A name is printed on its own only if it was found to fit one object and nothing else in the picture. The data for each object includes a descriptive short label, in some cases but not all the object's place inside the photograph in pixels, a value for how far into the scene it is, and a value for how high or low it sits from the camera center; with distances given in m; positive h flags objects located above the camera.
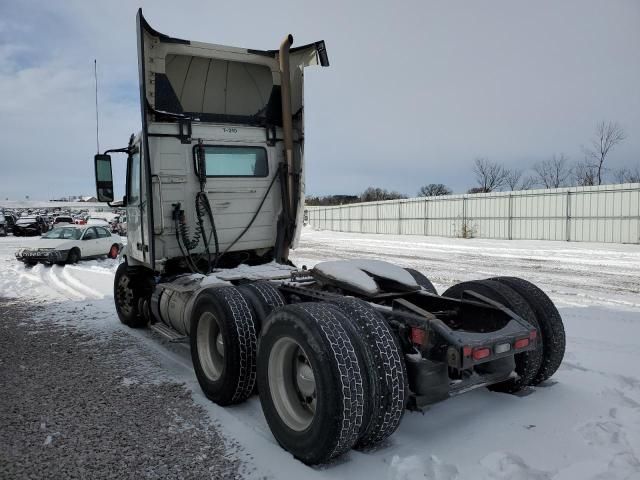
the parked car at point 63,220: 36.86 -0.86
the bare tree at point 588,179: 40.99 +2.14
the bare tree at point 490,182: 52.15 +2.40
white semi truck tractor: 3.03 -0.75
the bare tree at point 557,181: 46.86 +2.20
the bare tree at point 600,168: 39.62 +2.90
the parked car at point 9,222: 38.00 -1.02
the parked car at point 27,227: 36.34 -1.34
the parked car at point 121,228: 36.03 -1.46
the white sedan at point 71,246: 16.44 -1.32
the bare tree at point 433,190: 69.38 +2.22
